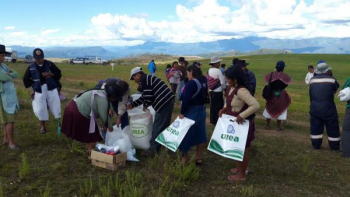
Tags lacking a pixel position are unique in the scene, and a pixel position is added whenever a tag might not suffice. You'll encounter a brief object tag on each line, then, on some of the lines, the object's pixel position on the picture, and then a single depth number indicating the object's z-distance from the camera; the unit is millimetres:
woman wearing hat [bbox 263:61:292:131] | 7828
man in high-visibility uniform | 6297
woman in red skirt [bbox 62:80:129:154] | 4709
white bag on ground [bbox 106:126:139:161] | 5184
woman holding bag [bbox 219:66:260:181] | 4125
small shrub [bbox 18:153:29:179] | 4531
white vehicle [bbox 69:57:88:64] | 56344
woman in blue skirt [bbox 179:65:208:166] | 4770
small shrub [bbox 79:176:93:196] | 4045
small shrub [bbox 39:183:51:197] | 3753
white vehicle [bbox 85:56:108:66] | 56719
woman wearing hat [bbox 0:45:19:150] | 5400
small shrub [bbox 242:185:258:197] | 4050
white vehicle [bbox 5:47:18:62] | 49622
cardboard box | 4848
